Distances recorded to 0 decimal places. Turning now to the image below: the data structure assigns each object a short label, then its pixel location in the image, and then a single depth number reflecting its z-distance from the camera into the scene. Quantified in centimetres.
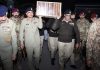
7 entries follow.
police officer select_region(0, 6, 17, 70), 220
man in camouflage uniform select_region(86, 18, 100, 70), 183
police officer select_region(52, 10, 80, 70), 285
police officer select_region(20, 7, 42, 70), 275
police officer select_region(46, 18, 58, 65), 319
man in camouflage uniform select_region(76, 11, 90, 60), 329
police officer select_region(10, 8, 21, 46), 311
